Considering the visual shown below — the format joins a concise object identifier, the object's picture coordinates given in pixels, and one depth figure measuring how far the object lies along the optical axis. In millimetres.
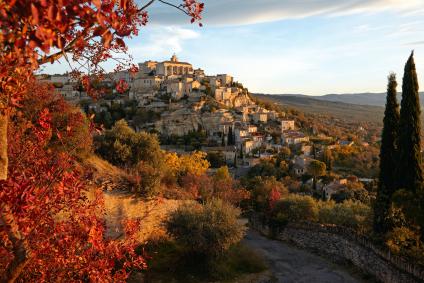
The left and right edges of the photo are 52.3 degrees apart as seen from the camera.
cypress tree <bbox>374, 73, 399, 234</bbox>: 17328
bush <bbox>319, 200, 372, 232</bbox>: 22478
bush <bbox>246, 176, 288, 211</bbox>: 30047
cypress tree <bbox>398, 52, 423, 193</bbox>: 16562
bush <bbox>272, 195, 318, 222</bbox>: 24297
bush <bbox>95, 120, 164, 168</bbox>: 20500
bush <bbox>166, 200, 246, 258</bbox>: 15541
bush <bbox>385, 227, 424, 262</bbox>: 15297
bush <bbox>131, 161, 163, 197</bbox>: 16672
